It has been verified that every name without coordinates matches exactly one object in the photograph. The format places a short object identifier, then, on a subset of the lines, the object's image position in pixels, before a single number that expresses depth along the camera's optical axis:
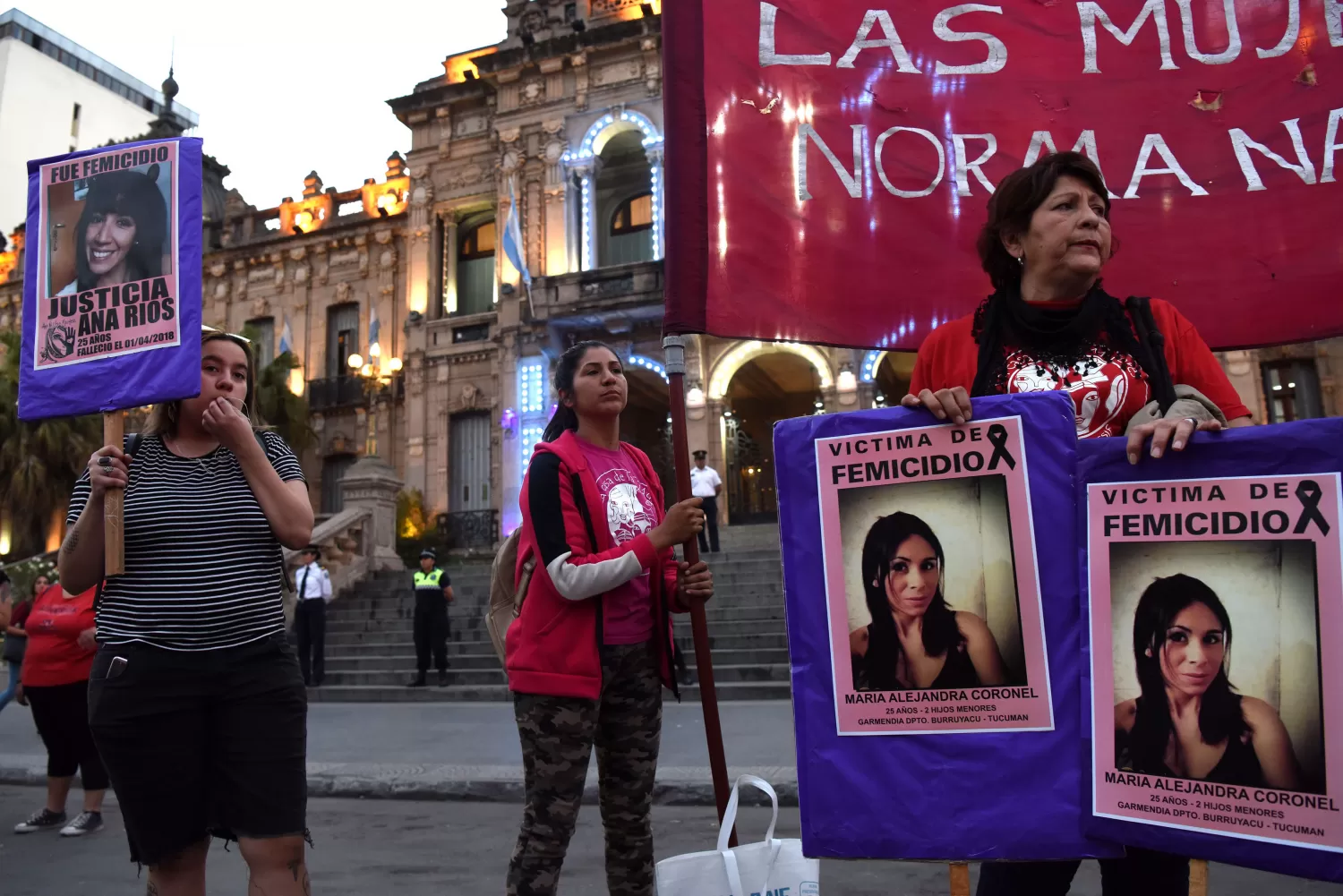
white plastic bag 2.29
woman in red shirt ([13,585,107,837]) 5.76
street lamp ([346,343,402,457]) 24.69
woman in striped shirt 2.71
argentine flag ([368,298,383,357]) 24.41
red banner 2.84
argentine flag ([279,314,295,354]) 26.91
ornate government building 21.88
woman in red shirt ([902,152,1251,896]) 2.14
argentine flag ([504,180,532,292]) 22.42
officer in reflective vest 12.23
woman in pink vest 2.89
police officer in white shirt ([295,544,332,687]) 12.48
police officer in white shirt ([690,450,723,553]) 15.31
